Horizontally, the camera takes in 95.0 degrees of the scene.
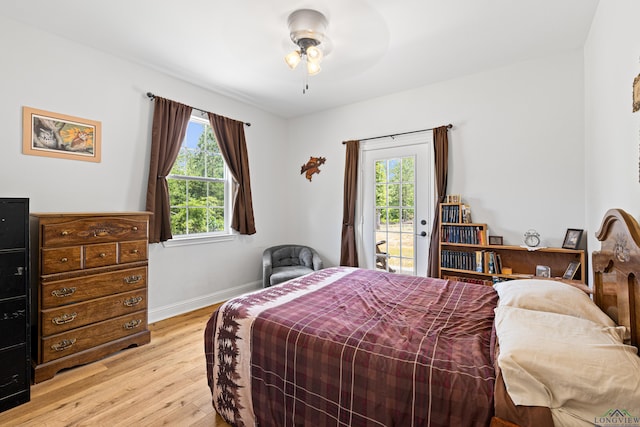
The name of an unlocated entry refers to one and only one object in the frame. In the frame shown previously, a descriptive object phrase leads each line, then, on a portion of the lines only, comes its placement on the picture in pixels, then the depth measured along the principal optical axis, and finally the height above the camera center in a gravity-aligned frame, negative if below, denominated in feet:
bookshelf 9.54 -1.43
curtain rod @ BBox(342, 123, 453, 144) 11.42 +3.50
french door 12.22 +0.50
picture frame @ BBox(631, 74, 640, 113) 4.50 +1.90
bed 3.17 -1.94
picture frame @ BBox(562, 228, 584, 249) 8.96 -0.73
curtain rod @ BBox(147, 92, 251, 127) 10.46 +4.30
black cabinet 6.26 -1.97
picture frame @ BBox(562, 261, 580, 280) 8.77 -1.67
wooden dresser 7.25 -1.97
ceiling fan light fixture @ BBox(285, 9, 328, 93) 7.26 +4.69
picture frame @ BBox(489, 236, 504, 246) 10.27 -0.89
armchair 12.44 -2.29
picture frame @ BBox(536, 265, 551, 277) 9.37 -1.81
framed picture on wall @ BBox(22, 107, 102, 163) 8.18 +2.34
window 11.84 +1.21
